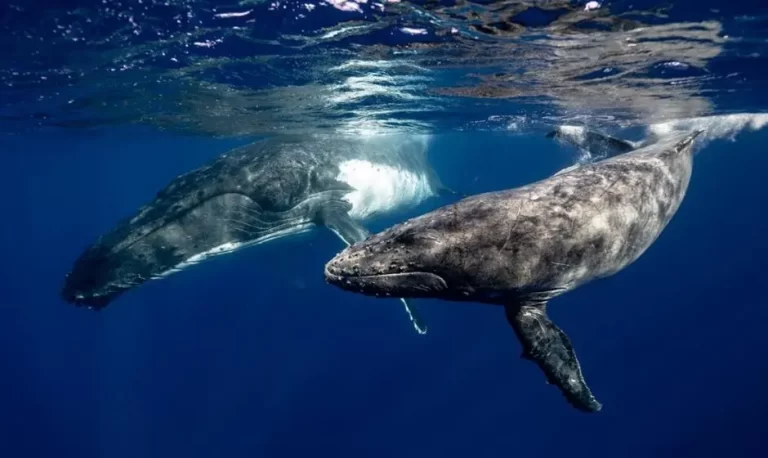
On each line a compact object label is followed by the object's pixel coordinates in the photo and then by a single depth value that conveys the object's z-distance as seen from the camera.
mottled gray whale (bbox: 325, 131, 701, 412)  4.34
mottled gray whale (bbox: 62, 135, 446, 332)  8.30
